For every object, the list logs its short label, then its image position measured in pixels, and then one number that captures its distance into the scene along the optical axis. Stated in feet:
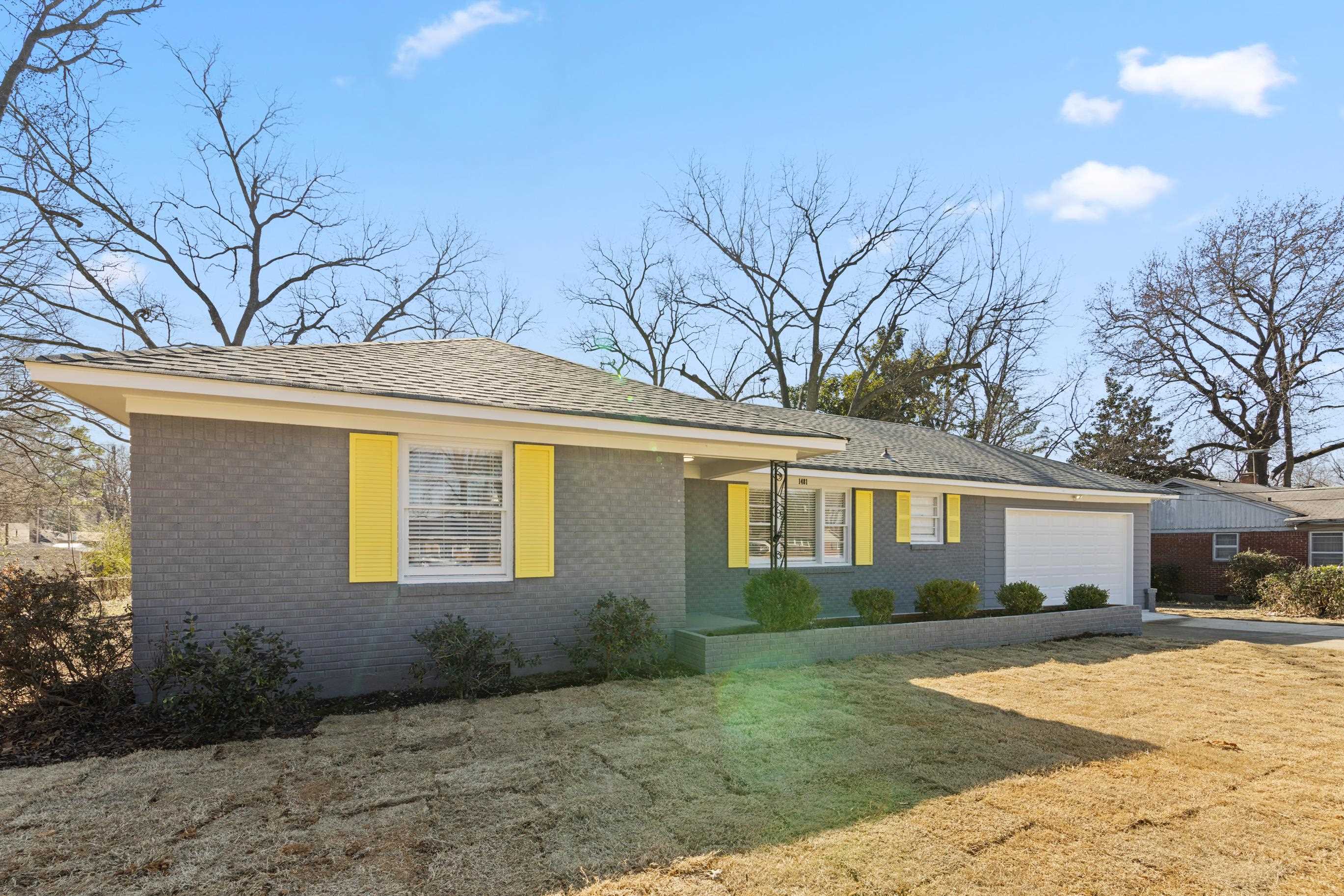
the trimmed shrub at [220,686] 19.21
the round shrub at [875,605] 34.86
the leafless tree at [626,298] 97.35
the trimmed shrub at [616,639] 26.18
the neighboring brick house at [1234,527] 67.26
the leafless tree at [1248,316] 92.38
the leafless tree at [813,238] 90.27
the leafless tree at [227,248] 61.41
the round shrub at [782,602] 31.04
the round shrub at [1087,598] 42.91
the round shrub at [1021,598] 40.55
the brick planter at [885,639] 28.27
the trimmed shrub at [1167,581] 75.25
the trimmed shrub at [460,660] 23.29
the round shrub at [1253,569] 65.26
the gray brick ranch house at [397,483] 21.45
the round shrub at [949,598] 37.76
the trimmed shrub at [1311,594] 54.24
